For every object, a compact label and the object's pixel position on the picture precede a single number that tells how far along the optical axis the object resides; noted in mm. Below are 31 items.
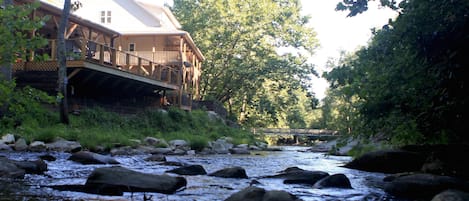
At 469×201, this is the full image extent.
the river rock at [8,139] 10969
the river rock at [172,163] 9281
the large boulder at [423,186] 5695
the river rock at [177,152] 13734
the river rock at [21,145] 10711
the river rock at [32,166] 6570
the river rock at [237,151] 16922
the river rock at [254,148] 21731
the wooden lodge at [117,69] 15950
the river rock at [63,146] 11352
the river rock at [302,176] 6762
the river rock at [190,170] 7418
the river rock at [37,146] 11039
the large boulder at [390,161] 8414
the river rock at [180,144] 16125
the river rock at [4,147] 10486
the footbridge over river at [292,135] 43844
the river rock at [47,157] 8851
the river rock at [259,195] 4469
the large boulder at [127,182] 5047
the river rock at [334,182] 6293
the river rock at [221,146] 16875
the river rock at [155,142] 14991
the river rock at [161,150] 13555
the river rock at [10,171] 5820
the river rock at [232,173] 7266
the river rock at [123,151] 12141
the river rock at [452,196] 4434
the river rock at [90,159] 8547
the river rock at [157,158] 10414
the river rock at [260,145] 24277
